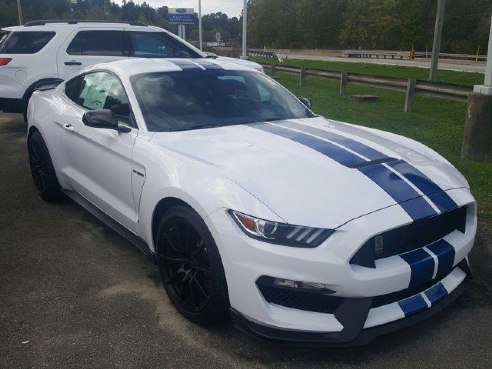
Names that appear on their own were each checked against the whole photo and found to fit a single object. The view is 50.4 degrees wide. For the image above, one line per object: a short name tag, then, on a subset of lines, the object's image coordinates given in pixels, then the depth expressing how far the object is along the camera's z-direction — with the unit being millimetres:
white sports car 2621
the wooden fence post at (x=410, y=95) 11430
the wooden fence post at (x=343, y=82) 14652
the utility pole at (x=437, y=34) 16234
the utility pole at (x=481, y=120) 6754
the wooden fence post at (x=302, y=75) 17484
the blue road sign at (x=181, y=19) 36719
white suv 9133
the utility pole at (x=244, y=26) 19678
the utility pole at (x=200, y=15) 28284
